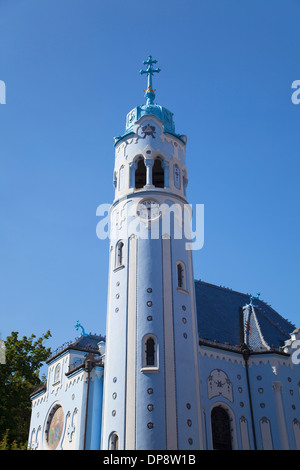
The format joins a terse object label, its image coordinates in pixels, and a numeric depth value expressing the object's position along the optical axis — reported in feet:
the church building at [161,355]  79.56
